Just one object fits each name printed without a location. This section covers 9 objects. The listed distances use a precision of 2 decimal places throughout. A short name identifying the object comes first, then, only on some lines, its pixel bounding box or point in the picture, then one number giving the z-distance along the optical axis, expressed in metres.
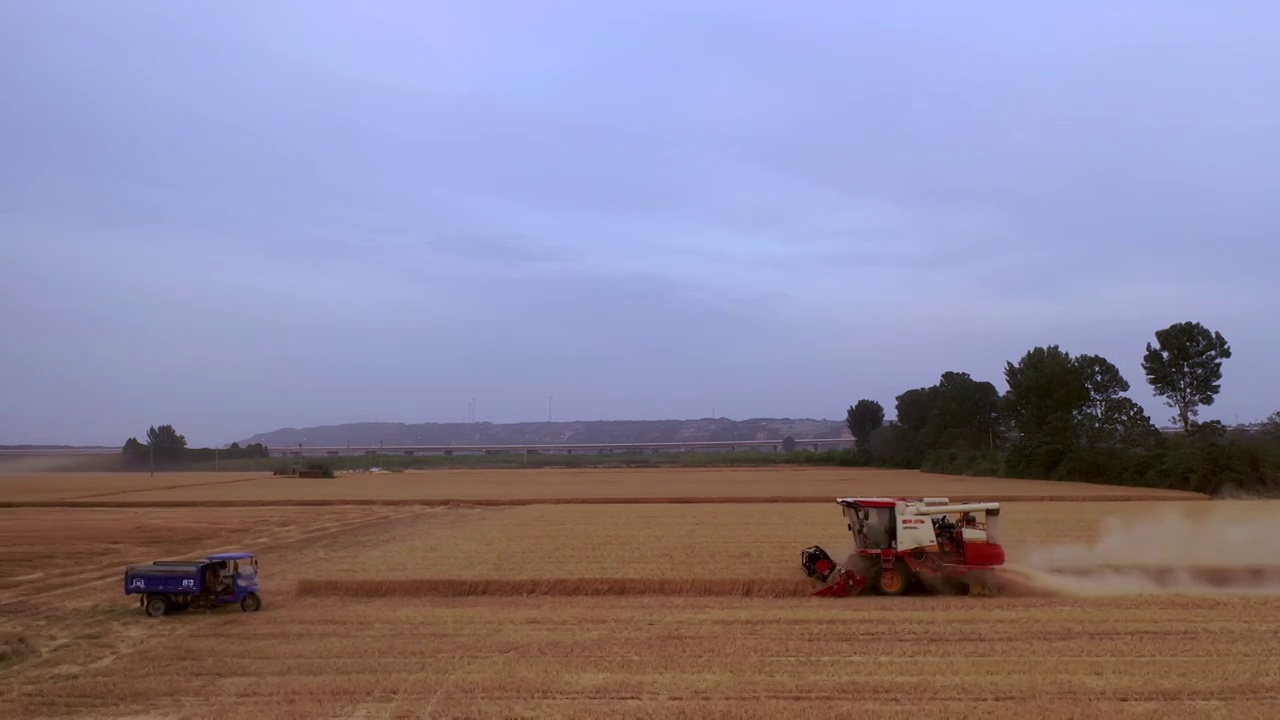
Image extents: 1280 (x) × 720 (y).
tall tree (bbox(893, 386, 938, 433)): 122.94
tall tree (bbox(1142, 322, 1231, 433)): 81.25
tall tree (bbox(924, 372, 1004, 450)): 107.88
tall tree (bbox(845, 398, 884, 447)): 156.75
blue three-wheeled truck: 18.75
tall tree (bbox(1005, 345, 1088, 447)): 82.75
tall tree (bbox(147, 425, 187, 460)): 138.38
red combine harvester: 19.48
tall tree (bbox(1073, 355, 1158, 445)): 75.06
